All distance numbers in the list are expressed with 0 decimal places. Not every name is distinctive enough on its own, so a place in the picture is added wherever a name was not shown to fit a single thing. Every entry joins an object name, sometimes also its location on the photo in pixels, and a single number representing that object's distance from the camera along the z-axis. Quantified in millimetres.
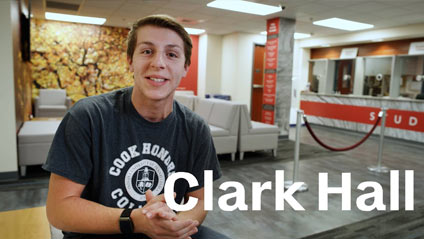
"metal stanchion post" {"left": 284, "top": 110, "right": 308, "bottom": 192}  3754
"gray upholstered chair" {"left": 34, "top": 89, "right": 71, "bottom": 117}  7898
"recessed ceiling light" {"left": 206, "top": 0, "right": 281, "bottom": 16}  6209
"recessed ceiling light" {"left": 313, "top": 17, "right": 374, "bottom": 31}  7430
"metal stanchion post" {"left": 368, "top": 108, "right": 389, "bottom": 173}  4805
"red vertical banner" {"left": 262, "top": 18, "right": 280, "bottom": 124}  7453
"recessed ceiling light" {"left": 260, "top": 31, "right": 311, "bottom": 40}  9605
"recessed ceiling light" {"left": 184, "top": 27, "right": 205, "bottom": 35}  9349
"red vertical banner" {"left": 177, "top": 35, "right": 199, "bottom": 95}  10383
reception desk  7434
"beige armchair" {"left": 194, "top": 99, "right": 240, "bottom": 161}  5039
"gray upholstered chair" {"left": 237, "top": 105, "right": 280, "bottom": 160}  5234
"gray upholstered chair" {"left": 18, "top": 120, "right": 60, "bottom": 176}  3861
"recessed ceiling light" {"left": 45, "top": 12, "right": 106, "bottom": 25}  8037
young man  1035
